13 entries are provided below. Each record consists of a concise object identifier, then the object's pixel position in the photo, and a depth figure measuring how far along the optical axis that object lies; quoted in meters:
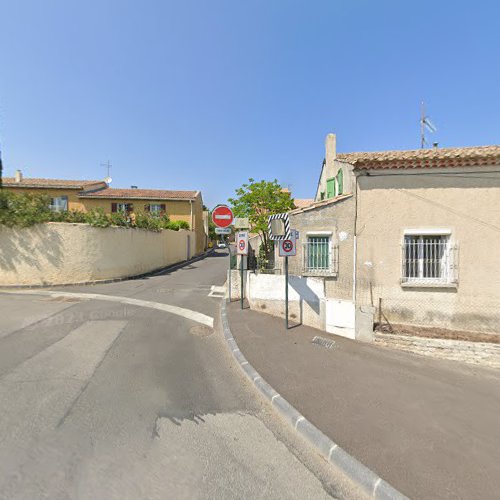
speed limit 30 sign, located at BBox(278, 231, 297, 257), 5.54
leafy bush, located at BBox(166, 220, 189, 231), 20.69
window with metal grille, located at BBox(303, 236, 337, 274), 7.42
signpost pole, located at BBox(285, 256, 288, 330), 5.53
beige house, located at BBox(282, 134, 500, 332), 6.44
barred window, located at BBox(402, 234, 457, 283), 6.73
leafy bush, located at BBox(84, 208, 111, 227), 12.12
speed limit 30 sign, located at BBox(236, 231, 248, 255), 7.72
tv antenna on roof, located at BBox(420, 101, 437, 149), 14.49
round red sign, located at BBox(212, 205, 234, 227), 6.47
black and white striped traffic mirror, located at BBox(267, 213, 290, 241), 6.30
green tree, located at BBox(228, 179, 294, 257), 17.98
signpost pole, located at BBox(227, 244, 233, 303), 8.34
